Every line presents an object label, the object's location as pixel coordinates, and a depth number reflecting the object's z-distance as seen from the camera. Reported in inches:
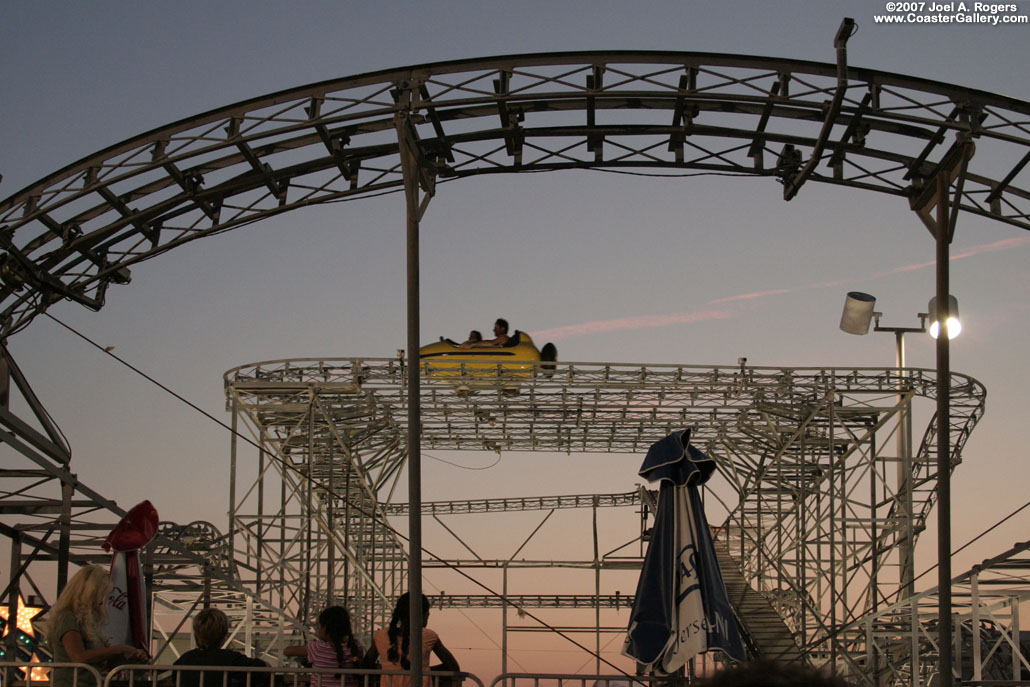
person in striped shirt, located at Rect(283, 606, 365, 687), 386.9
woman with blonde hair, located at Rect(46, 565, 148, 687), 354.0
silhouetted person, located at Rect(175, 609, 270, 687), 366.6
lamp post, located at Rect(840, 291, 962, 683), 884.0
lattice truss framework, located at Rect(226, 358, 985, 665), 1005.2
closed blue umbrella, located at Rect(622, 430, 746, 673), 425.1
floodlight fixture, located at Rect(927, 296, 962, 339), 829.2
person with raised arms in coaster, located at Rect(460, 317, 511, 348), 986.7
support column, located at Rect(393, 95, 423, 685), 366.0
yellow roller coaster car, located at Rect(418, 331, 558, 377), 981.8
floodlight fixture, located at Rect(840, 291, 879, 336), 883.4
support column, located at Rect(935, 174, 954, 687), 370.3
